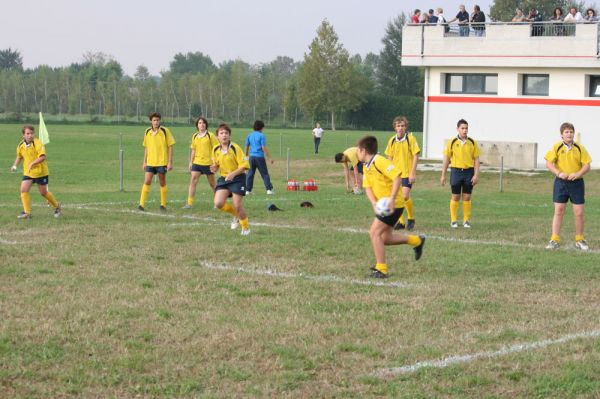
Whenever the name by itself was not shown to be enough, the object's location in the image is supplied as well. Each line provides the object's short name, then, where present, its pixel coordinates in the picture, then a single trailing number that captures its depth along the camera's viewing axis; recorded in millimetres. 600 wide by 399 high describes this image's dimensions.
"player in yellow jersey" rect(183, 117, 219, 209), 19188
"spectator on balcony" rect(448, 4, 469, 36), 38062
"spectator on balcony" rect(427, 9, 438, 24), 38969
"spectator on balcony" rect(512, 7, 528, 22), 37316
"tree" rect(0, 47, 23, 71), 165375
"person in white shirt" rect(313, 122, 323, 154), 47122
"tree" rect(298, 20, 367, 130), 92562
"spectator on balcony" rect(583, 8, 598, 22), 35962
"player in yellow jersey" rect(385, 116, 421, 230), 15867
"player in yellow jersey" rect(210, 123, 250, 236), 14867
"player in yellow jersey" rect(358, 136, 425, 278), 10758
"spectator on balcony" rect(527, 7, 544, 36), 36503
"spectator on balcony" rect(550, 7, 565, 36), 36025
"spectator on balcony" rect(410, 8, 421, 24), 39512
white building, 35719
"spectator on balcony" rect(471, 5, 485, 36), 37750
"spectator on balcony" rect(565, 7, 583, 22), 36031
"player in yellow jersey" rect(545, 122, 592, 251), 13367
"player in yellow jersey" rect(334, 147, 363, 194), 18406
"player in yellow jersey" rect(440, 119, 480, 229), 16078
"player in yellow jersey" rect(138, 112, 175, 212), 18562
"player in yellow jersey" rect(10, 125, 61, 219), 16766
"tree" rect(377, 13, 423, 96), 110688
